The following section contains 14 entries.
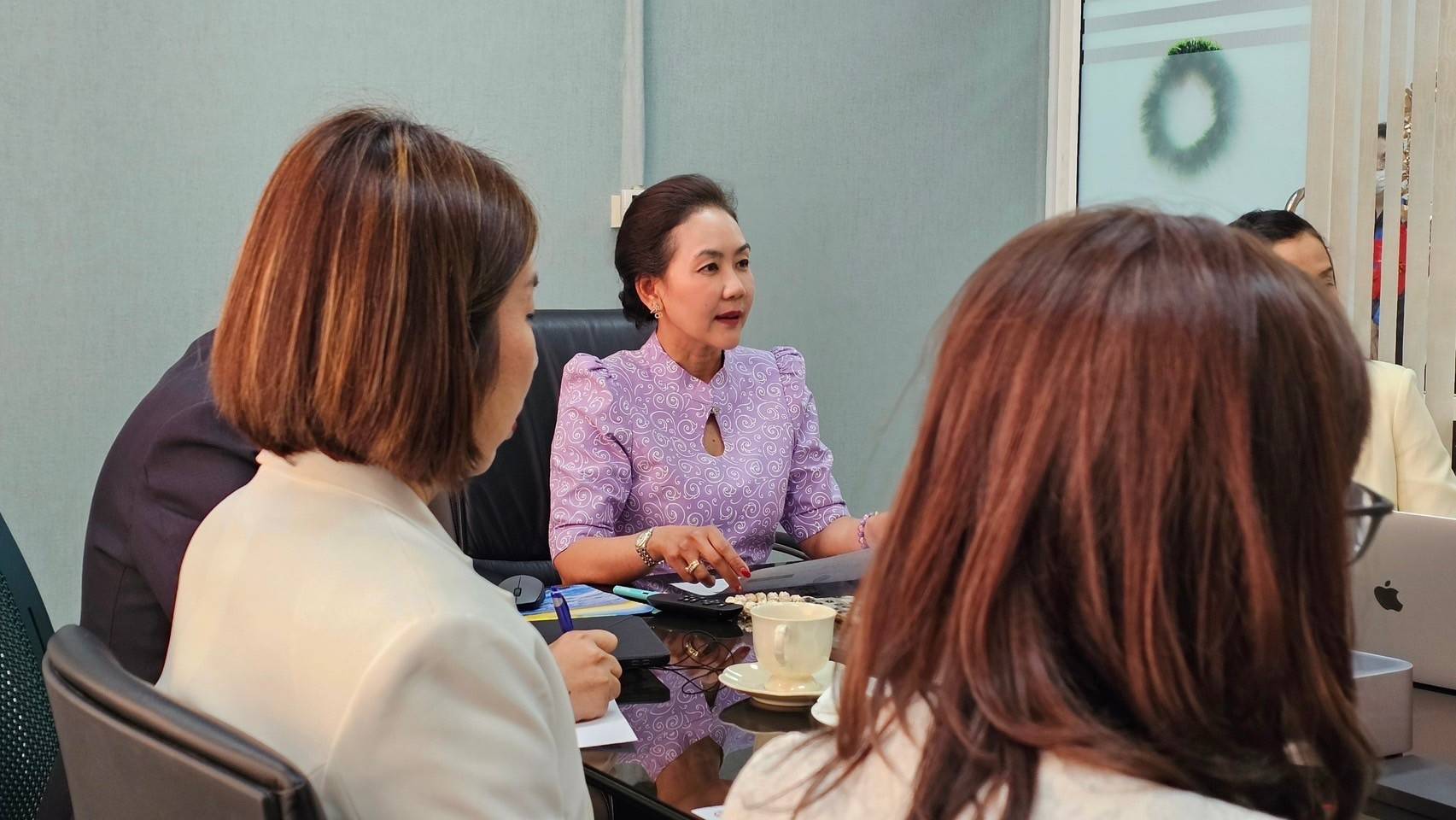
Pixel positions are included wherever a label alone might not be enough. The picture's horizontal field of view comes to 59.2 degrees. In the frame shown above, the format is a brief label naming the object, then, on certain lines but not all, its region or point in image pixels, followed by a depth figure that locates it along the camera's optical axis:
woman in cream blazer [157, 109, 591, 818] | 0.80
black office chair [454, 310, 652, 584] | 2.45
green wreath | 3.93
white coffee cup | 1.33
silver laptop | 1.33
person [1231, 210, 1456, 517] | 2.35
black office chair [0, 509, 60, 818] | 1.25
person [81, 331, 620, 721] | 1.30
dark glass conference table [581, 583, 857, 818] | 1.12
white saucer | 1.32
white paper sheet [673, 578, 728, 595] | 1.82
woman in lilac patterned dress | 2.32
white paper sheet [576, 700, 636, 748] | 1.23
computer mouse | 1.69
